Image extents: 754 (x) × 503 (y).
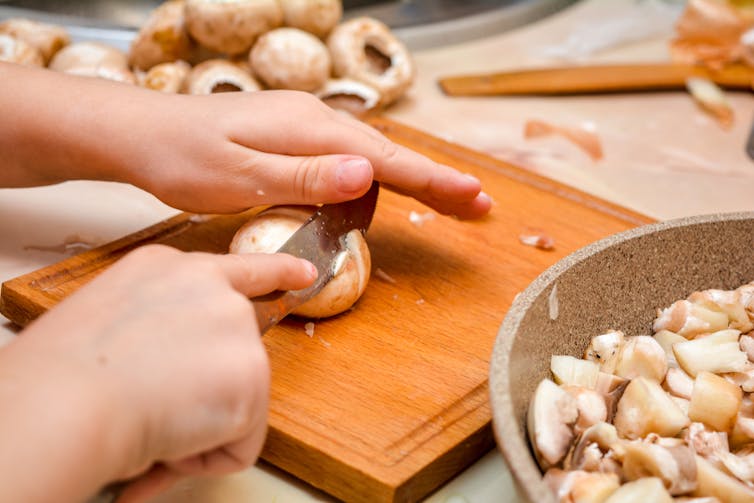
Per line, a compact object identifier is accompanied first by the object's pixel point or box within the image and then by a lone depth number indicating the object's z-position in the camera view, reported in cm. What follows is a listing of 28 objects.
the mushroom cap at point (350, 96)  94
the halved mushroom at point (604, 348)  74
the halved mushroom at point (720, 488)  68
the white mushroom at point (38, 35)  93
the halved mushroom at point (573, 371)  72
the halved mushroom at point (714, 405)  71
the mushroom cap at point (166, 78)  91
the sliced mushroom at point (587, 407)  70
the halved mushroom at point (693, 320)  75
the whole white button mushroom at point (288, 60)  92
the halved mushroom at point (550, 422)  69
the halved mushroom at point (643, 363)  73
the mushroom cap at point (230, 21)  92
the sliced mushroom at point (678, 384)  72
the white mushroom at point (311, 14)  94
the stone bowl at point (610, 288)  70
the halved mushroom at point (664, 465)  68
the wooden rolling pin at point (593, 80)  101
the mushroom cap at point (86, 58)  92
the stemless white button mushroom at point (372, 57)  95
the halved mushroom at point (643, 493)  67
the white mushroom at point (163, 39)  93
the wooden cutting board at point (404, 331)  72
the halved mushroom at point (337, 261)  77
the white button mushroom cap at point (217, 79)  90
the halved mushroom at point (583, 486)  68
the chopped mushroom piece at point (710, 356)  73
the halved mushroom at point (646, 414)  70
